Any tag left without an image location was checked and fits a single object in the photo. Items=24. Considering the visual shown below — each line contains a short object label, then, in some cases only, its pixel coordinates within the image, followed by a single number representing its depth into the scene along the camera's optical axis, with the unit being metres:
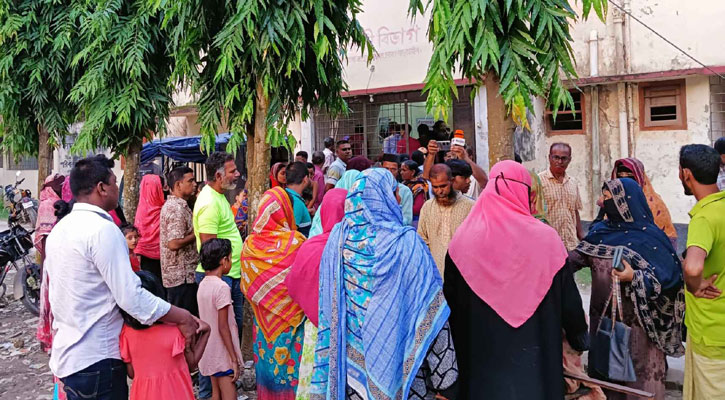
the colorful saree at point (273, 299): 4.59
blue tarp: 13.32
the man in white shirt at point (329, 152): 10.92
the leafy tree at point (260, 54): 5.65
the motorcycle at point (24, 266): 8.73
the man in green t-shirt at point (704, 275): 3.51
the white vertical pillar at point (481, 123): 11.45
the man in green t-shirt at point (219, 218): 5.33
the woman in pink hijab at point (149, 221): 6.40
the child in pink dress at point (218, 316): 4.65
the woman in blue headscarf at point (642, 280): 3.99
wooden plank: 3.15
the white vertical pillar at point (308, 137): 14.09
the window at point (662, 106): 10.92
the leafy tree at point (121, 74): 8.15
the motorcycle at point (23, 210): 10.16
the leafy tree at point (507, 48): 4.38
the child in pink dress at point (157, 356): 3.38
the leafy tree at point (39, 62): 9.20
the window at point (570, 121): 12.01
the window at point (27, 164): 24.14
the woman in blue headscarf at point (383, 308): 3.28
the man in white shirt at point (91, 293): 3.17
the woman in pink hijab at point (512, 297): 3.19
